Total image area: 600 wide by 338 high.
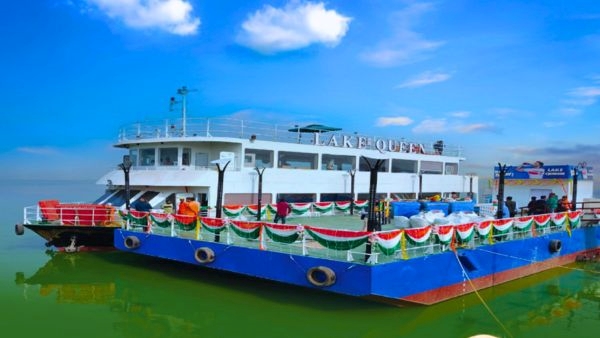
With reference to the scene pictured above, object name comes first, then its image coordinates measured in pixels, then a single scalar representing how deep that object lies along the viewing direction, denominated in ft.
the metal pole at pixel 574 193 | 63.36
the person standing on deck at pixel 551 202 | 59.68
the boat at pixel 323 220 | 33.27
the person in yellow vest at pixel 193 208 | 44.62
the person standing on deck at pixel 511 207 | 58.49
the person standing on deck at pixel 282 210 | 50.96
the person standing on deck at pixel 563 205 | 63.66
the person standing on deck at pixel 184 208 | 45.14
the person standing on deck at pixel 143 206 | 51.72
